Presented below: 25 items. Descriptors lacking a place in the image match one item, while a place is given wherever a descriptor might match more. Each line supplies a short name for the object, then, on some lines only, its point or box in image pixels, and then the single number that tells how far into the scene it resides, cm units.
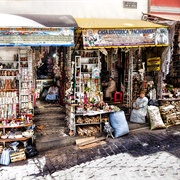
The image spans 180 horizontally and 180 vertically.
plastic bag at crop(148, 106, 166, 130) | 903
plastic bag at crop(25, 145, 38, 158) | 695
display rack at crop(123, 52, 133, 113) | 992
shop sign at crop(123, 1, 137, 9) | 975
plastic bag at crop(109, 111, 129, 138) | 831
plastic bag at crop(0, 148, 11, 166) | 657
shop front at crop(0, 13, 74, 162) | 686
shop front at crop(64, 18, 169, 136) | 772
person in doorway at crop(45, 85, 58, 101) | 1081
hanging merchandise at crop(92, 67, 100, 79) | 898
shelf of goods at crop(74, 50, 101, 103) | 888
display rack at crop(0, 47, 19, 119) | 800
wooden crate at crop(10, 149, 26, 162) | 675
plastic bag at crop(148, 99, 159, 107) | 959
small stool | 1133
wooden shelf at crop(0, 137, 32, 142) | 719
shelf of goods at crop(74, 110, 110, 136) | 826
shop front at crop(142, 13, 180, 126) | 880
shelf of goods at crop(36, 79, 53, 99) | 1189
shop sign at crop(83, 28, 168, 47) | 760
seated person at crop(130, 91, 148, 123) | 927
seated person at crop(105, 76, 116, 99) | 1141
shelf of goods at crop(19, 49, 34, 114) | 815
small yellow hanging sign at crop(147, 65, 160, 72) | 959
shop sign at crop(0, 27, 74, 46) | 679
